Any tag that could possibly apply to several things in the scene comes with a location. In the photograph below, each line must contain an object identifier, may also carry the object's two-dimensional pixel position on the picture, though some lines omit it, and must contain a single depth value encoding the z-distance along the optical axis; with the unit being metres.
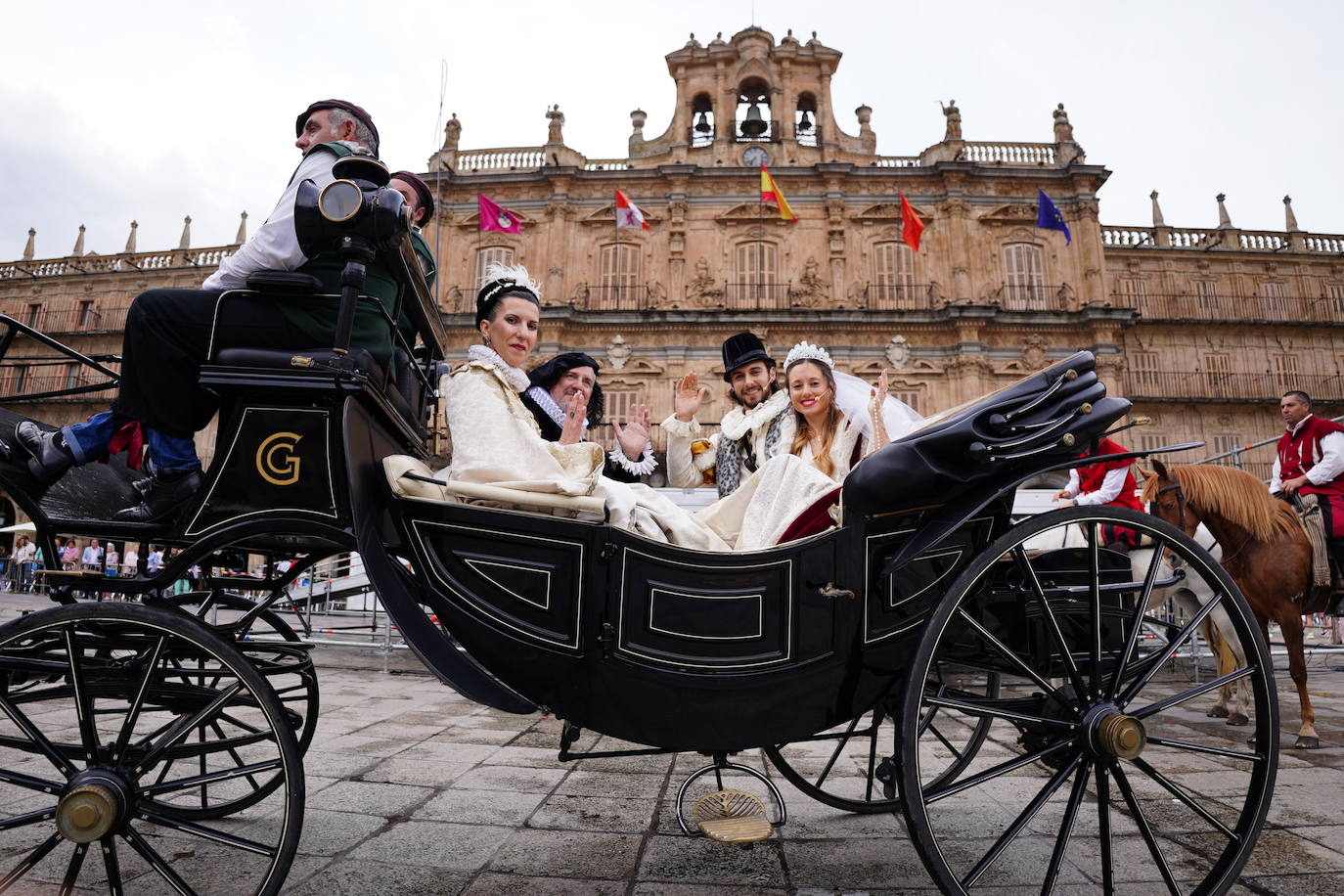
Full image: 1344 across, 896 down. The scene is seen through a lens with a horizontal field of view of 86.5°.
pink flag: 19.97
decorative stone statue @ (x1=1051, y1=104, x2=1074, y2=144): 22.84
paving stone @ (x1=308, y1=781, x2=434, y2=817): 2.75
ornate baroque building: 20.86
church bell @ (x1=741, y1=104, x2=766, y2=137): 23.45
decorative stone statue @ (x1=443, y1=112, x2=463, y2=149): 23.89
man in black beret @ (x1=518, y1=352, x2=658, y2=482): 3.18
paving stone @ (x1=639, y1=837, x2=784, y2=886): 2.16
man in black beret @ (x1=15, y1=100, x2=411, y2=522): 2.00
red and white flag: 20.06
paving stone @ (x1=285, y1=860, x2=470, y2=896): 2.02
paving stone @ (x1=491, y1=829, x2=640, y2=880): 2.19
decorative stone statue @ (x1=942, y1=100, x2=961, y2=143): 22.84
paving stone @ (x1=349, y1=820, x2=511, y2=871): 2.24
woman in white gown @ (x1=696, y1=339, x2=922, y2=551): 2.34
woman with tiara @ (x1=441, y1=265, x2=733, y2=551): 2.10
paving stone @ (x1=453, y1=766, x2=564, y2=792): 3.13
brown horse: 4.94
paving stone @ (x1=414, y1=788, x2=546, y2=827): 2.66
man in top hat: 3.65
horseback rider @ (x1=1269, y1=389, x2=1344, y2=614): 5.12
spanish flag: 19.77
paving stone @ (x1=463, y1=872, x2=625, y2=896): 2.03
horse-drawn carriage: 1.82
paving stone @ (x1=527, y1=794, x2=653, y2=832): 2.63
